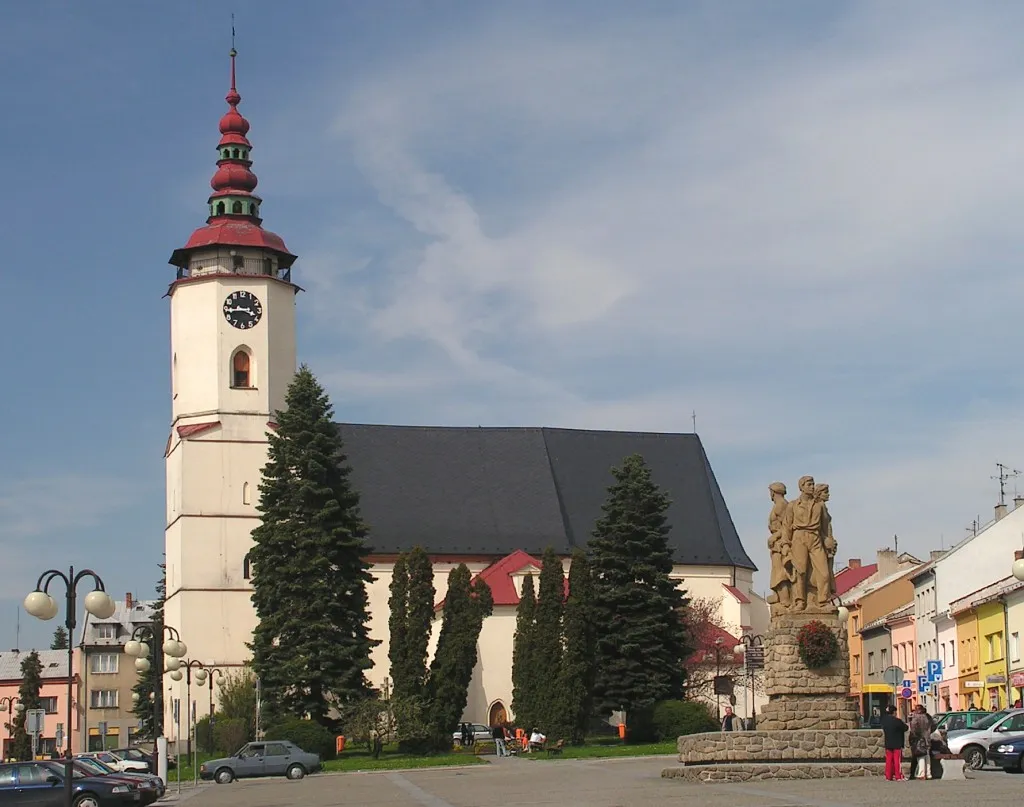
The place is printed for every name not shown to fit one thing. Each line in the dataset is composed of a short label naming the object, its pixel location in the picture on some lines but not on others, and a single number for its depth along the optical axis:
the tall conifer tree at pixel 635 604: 58.75
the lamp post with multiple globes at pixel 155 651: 38.06
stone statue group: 31.91
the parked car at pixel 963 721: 36.34
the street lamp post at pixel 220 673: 67.32
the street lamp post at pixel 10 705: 99.20
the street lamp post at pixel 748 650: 60.45
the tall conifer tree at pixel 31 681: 97.69
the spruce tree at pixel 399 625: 54.25
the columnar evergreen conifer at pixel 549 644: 55.78
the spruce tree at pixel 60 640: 134.90
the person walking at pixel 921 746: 29.30
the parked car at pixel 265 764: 46.44
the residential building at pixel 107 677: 102.94
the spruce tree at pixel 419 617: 54.25
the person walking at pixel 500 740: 54.75
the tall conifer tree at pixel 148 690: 72.00
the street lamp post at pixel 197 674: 44.12
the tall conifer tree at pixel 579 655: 55.66
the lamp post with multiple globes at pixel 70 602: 22.97
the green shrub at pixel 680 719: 54.38
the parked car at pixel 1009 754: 32.53
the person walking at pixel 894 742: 28.09
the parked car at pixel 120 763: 44.03
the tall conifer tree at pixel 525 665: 57.33
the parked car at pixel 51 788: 27.59
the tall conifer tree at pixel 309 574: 56.03
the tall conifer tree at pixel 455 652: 54.19
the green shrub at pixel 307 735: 51.42
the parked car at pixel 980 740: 34.91
